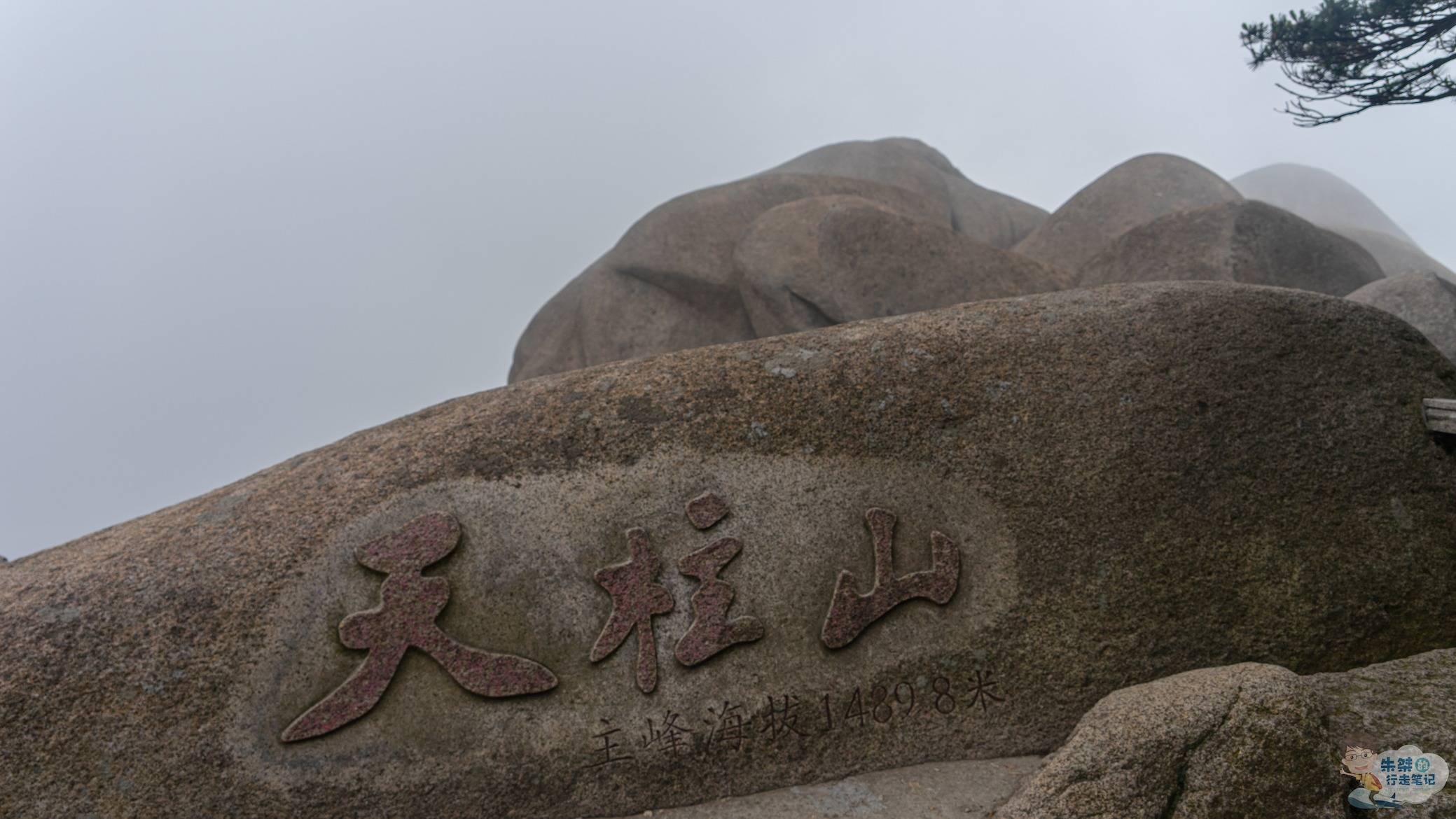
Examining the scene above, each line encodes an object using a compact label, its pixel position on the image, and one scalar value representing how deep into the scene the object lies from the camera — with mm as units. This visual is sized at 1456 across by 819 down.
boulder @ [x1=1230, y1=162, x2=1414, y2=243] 21047
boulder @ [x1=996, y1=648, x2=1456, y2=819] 2701
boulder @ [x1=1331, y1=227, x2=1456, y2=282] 11578
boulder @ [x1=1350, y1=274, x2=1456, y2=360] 5965
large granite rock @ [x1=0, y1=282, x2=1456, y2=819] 3277
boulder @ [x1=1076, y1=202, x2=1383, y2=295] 7414
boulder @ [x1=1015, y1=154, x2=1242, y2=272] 9594
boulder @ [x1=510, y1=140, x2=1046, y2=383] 9242
